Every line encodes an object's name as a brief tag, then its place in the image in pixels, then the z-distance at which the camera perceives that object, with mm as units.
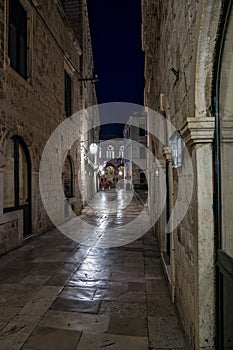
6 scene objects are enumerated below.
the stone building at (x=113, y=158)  56094
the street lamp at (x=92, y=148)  17300
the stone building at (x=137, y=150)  37469
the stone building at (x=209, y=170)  1872
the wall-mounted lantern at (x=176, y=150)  2648
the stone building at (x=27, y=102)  5473
